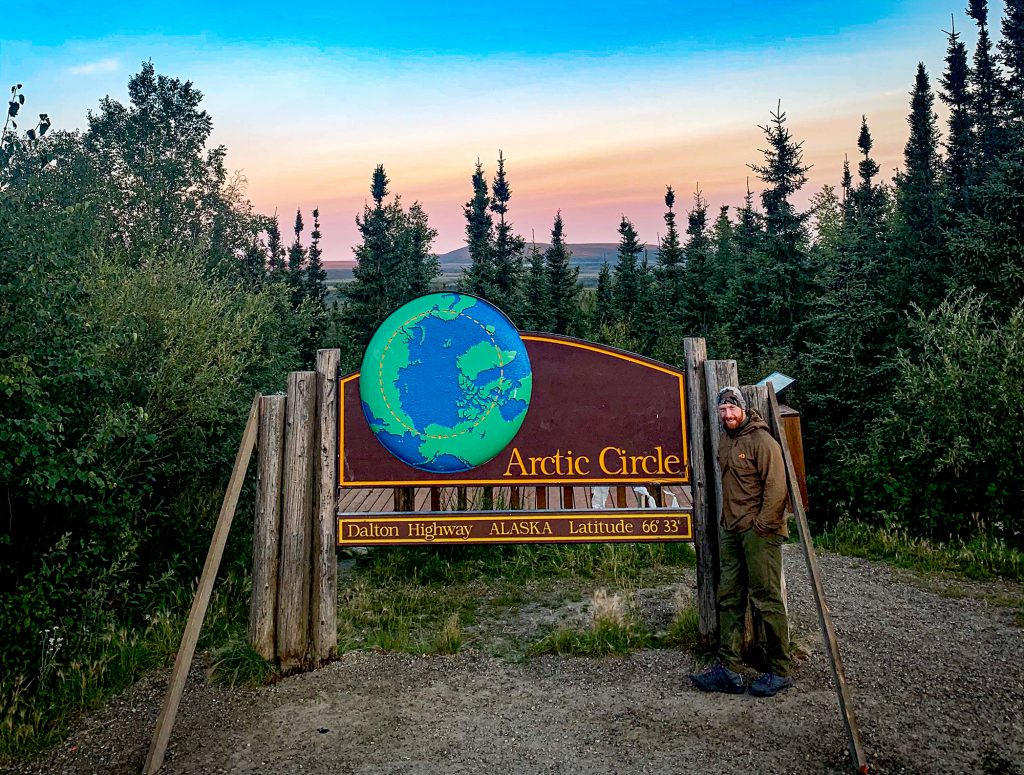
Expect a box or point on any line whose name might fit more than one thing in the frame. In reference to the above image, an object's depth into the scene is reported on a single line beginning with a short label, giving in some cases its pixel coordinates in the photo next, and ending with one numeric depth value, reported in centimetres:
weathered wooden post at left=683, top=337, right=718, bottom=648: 594
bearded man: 524
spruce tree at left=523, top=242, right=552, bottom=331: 4073
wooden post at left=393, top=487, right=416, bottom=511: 685
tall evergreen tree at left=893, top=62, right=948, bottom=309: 2589
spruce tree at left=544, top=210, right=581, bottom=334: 4356
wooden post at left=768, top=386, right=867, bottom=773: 426
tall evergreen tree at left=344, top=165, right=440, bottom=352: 3578
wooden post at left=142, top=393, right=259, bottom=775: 456
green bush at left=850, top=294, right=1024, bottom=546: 1080
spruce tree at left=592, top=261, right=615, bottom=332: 4922
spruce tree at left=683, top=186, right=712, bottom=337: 3769
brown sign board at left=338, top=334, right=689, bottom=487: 606
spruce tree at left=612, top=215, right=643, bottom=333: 4943
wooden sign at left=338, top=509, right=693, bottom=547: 597
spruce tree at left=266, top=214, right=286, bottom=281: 3944
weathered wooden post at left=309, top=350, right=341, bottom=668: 593
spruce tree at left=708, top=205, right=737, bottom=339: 3389
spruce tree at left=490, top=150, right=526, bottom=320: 3832
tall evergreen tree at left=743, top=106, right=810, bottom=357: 2686
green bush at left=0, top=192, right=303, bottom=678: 613
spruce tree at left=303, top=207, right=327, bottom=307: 5045
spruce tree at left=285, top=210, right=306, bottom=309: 4597
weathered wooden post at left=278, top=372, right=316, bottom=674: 586
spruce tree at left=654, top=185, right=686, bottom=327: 4018
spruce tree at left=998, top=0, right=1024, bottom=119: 3162
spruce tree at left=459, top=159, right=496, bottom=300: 3837
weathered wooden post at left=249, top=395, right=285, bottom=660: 584
